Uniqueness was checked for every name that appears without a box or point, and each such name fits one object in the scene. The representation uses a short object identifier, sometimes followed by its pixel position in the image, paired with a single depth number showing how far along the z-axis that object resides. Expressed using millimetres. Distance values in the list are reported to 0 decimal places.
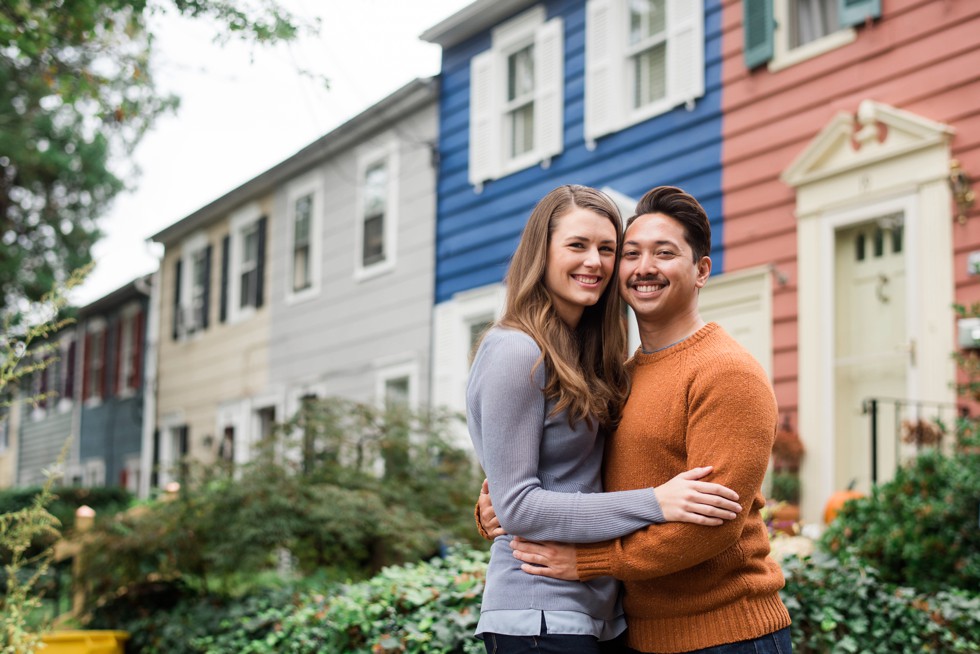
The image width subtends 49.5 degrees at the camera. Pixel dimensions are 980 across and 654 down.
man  2350
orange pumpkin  7492
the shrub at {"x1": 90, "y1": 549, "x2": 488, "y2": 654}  4727
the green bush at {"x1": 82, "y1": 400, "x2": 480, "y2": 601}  7152
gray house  13273
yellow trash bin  6403
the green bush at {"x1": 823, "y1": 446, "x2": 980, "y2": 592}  5922
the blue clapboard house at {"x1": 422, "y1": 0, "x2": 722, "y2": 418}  9648
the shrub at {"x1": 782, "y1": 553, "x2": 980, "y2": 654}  4688
